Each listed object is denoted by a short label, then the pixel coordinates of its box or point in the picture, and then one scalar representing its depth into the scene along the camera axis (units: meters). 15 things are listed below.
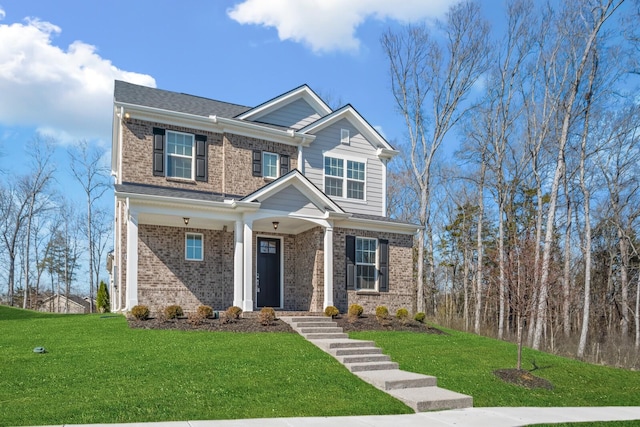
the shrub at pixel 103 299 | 19.88
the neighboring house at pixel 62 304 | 35.41
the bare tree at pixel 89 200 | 32.25
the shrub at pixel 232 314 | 12.80
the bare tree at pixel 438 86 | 23.22
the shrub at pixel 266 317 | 12.85
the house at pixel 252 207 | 14.30
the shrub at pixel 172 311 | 12.46
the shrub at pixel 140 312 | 12.09
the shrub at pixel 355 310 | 14.60
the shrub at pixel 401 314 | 15.57
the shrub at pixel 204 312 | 12.42
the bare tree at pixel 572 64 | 18.55
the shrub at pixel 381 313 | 14.76
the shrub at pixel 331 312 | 14.41
